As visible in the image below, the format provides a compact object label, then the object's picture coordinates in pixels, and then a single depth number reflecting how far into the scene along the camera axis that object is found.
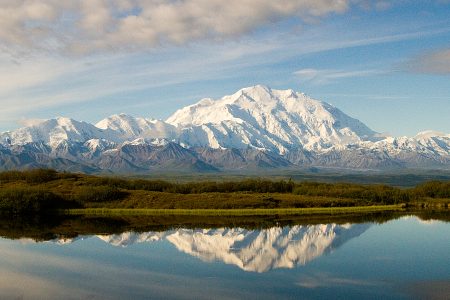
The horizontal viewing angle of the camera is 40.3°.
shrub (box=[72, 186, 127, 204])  141.12
